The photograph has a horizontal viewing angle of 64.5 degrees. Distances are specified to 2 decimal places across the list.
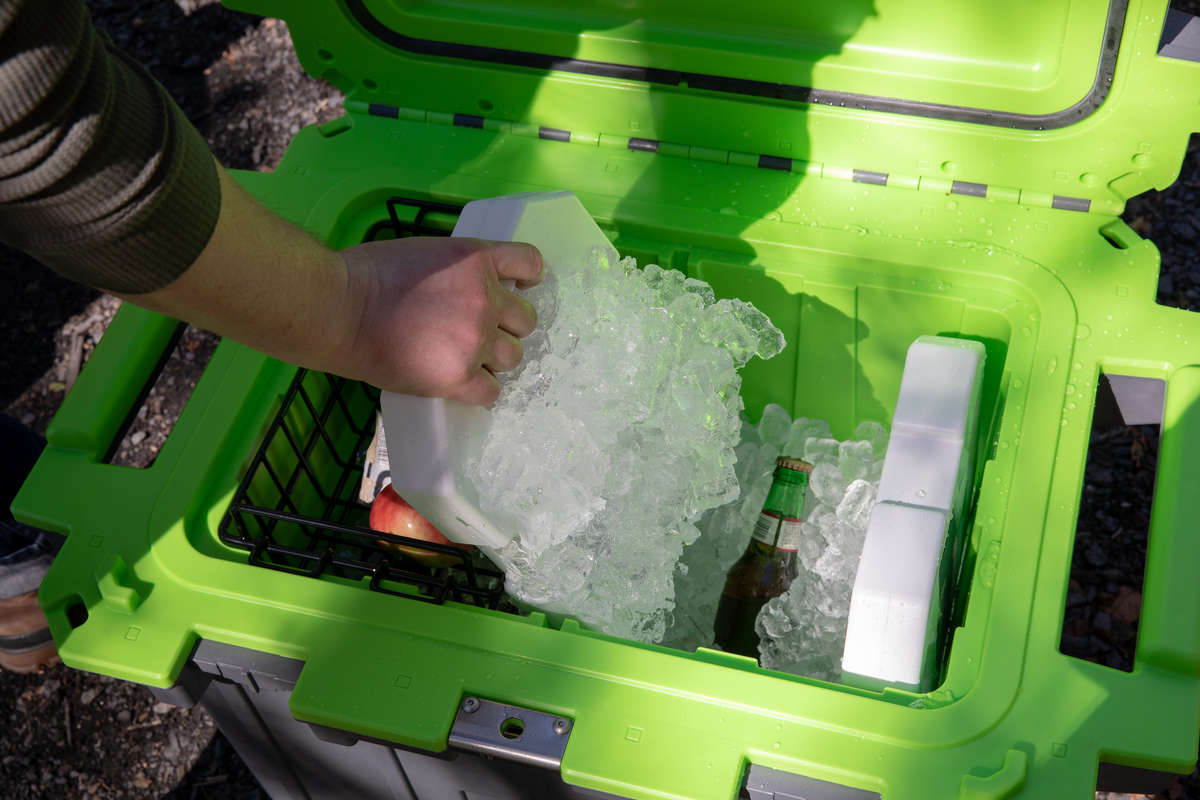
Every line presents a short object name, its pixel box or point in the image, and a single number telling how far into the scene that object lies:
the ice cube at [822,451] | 1.40
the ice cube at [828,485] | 1.34
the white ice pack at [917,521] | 1.05
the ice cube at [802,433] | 1.45
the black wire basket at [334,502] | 1.13
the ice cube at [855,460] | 1.37
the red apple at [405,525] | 1.22
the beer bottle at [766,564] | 1.35
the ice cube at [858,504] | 1.26
